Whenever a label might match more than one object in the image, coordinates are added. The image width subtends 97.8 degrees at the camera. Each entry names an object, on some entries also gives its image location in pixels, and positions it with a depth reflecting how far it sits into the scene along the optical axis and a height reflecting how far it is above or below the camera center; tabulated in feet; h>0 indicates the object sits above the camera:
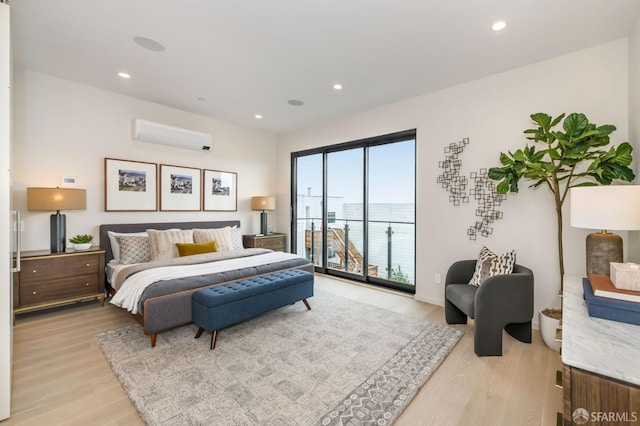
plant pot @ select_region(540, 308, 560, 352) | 8.42 -3.61
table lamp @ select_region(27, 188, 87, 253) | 10.53 +0.30
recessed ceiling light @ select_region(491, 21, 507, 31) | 7.93 +5.40
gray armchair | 8.13 -2.78
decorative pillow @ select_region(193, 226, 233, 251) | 14.42 -1.31
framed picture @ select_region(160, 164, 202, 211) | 14.93 +1.30
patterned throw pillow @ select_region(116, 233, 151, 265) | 12.16 -1.67
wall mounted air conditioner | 13.61 +3.99
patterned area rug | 5.95 -4.20
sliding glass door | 14.46 +0.21
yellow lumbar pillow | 12.88 -1.72
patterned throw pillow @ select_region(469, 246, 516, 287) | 9.22 -1.77
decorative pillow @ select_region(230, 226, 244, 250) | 15.85 -1.52
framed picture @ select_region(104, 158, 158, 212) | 13.12 +1.28
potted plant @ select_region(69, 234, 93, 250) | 11.51 -1.27
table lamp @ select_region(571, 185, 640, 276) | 5.62 -0.05
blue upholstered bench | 8.57 -2.92
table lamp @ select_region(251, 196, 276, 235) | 18.11 +0.45
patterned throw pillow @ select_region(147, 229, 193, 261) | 12.58 -1.43
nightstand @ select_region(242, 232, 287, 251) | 17.49 -1.89
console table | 2.97 -1.82
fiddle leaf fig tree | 7.76 +1.64
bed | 8.71 -2.26
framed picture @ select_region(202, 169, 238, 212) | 16.71 +1.31
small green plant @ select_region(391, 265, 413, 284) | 14.48 -3.35
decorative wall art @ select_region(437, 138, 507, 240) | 11.01 +0.99
